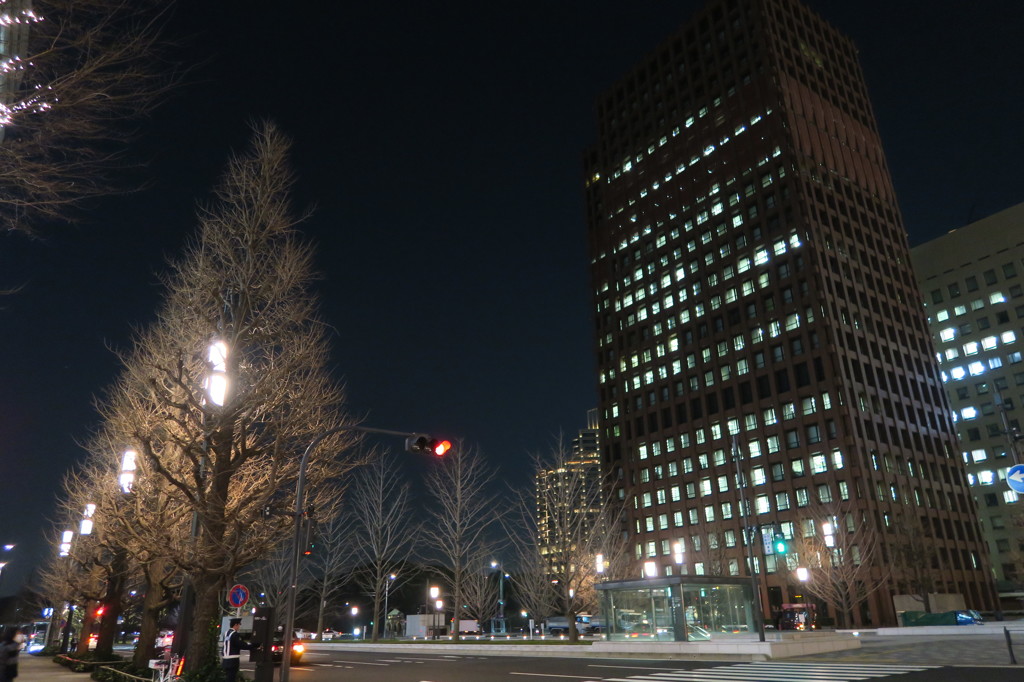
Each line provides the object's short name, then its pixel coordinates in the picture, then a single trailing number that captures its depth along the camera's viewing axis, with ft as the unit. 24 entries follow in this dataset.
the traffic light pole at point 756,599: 78.48
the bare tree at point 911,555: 200.64
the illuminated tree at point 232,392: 52.85
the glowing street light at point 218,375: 55.21
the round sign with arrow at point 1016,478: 45.37
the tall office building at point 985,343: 282.56
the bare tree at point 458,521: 134.51
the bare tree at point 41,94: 23.35
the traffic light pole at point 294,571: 44.93
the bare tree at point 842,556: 178.34
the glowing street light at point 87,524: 83.73
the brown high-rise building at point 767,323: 228.84
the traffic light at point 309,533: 49.98
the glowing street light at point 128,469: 71.26
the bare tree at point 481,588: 153.17
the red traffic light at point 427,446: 49.67
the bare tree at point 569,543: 122.83
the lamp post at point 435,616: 168.88
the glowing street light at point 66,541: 135.33
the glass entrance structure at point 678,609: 88.38
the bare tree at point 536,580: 133.64
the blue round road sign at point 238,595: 50.12
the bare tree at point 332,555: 158.50
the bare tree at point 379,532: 144.25
